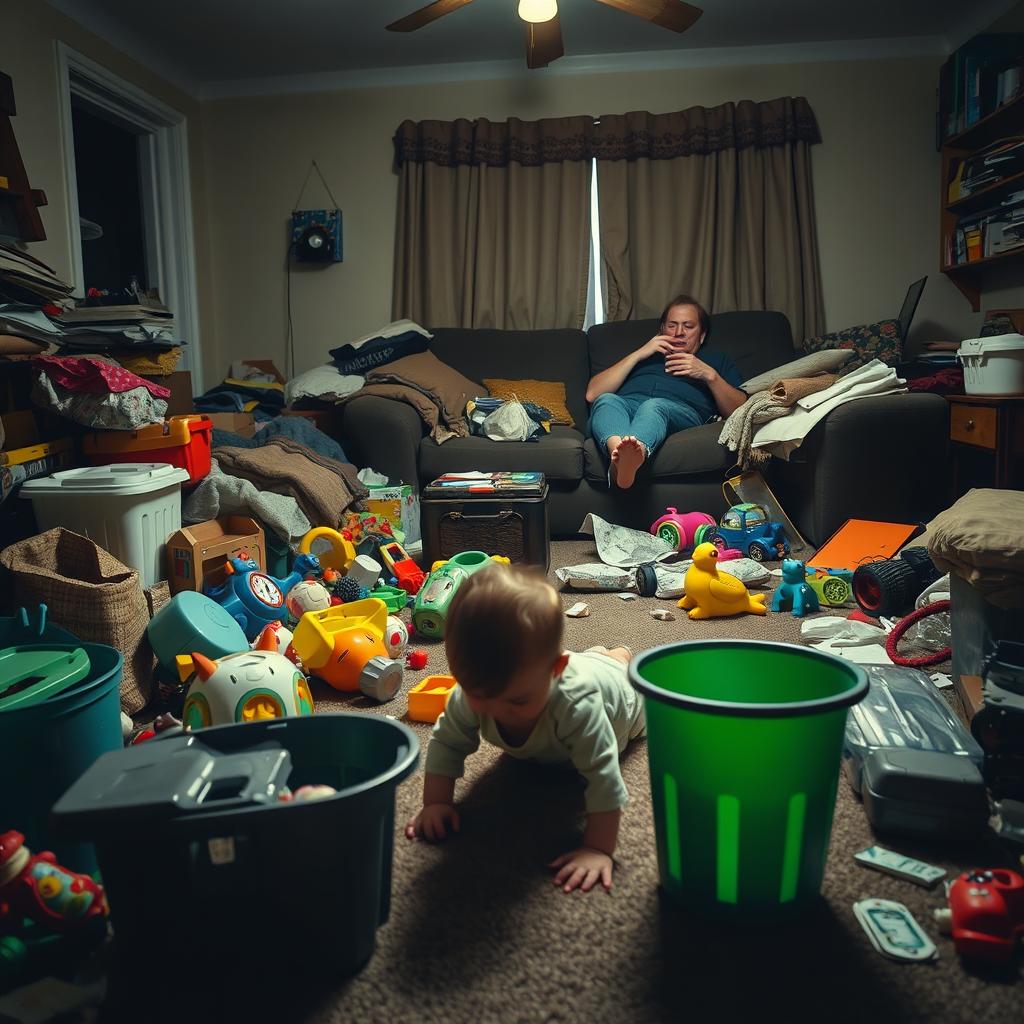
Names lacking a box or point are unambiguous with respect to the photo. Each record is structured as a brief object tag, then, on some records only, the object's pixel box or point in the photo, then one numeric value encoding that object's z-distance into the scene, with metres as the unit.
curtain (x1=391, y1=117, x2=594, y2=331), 4.25
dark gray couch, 2.81
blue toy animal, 2.23
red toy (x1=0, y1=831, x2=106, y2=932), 0.90
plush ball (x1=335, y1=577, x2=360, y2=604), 2.20
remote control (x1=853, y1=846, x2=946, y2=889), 1.05
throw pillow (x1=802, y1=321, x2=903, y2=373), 3.58
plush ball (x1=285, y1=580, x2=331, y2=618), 2.04
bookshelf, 3.44
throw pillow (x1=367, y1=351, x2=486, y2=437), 3.47
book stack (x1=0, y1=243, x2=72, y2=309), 2.15
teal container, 1.05
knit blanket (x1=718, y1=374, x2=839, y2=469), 3.06
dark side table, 2.67
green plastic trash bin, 0.89
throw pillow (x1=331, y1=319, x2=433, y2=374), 3.81
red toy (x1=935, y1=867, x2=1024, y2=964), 0.90
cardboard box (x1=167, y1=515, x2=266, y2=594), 2.09
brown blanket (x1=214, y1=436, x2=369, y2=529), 2.68
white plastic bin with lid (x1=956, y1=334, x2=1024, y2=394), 2.68
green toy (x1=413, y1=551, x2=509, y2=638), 2.07
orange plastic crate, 2.32
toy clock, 2.04
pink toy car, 2.93
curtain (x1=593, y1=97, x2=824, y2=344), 4.10
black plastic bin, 0.79
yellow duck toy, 2.23
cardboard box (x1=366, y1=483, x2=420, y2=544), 3.01
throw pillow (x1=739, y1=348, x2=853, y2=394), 3.38
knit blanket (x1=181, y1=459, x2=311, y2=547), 2.40
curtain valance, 4.08
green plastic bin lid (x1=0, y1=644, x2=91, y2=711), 1.11
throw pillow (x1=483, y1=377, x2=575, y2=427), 3.75
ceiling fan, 2.77
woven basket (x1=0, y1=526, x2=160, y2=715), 1.63
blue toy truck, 2.80
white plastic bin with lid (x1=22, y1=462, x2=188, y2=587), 1.95
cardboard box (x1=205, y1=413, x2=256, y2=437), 3.17
